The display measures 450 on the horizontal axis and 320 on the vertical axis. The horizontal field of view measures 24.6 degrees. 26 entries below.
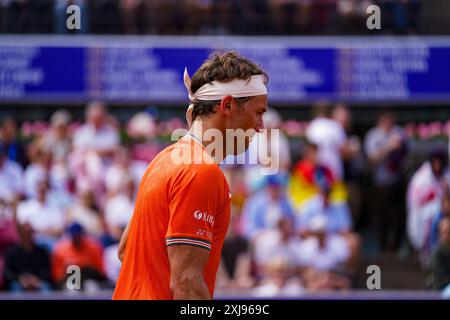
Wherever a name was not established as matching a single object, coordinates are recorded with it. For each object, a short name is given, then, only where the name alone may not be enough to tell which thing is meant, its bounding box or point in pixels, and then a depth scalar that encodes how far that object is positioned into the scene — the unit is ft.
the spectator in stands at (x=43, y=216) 36.37
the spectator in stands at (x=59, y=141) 41.14
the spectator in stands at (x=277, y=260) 34.91
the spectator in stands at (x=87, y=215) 36.91
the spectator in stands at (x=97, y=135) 41.32
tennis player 13.38
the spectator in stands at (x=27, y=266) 34.47
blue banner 48.60
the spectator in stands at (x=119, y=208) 37.01
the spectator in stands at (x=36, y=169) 38.63
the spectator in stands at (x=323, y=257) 35.70
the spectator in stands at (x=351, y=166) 43.06
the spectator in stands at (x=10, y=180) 37.99
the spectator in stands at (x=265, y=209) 37.50
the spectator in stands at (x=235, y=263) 35.88
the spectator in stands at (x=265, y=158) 37.06
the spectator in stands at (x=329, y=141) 41.68
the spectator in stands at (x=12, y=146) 41.55
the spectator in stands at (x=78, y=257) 34.81
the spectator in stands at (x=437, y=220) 36.96
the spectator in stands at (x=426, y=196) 39.01
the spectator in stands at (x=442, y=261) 34.17
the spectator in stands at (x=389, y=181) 43.04
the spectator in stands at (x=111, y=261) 35.22
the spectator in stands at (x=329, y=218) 37.50
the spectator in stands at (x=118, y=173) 38.29
